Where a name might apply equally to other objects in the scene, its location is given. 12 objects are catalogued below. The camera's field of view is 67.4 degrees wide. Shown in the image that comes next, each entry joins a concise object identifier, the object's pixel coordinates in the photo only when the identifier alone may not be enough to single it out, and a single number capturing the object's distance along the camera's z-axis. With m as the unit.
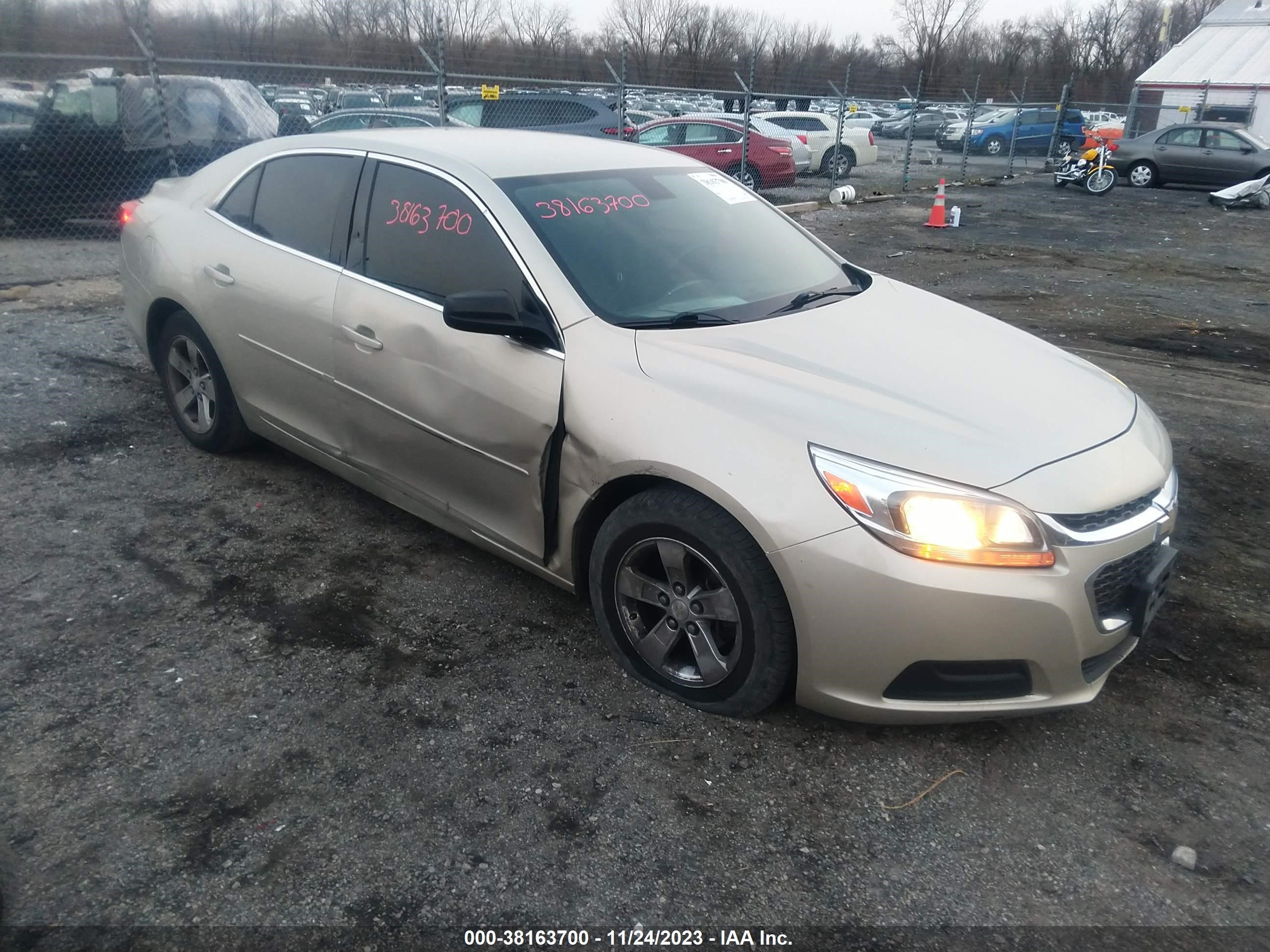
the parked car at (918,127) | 41.32
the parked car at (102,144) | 10.70
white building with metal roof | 31.34
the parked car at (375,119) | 14.58
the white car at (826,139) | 21.28
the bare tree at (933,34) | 64.19
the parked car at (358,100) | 18.45
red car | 16.81
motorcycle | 20.70
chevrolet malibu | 2.55
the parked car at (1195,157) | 20.59
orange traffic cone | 14.34
